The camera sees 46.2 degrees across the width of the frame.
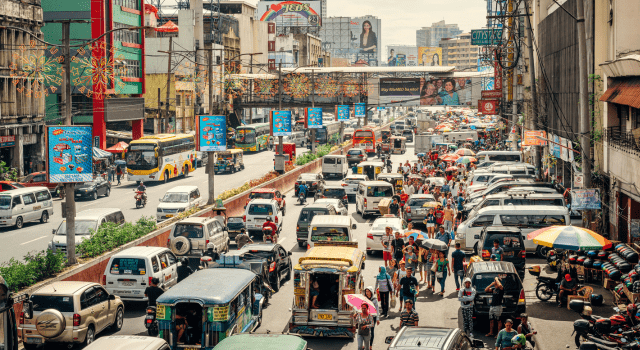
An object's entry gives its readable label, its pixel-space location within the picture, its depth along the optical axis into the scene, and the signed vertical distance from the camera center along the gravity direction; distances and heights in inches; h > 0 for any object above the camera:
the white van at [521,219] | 1074.1 -124.1
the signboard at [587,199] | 847.7 -75.8
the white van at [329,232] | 1007.0 -131.8
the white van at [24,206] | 1389.0 -133.5
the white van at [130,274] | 791.1 -146.7
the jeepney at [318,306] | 677.3 -152.6
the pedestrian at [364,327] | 619.8 -159.3
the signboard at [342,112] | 2634.1 +77.2
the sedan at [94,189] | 1823.3 -132.8
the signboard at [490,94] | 2512.8 +129.6
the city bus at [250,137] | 3223.4 -11.3
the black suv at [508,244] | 919.0 -136.7
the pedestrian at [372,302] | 642.8 -151.8
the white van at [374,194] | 1512.1 -122.6
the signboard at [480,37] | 2999.5 +387.2
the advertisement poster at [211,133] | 1453.0 +3.5
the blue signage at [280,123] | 1971.0 +29.7
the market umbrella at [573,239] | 783.7 -113.2
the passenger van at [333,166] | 2271.2 -97.2
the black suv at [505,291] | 701.9 -149.0
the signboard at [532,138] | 1439.5 -10.7
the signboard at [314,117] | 2285.3 +51.9
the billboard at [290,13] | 6525.6 +1057.7
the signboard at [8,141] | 2084.9 -13.3
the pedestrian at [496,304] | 692.7 -158.3
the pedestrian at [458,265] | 872.3 -154.2
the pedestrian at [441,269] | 871.7 -158.5
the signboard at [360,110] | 2942.9 +94.3
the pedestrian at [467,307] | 678.5 -157.5
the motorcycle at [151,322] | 660.7 -164.4
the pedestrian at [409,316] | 643.5 -157.4
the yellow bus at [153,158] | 2108.8 -66.4
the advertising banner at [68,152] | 872.9 -19.5
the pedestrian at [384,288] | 769.6 -159.8
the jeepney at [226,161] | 2509.8 -90.0
